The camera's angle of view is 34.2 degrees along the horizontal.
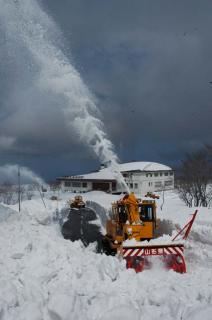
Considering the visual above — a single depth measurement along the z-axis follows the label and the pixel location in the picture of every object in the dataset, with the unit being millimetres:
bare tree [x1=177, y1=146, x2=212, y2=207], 39031
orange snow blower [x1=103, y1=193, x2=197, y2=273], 13078
